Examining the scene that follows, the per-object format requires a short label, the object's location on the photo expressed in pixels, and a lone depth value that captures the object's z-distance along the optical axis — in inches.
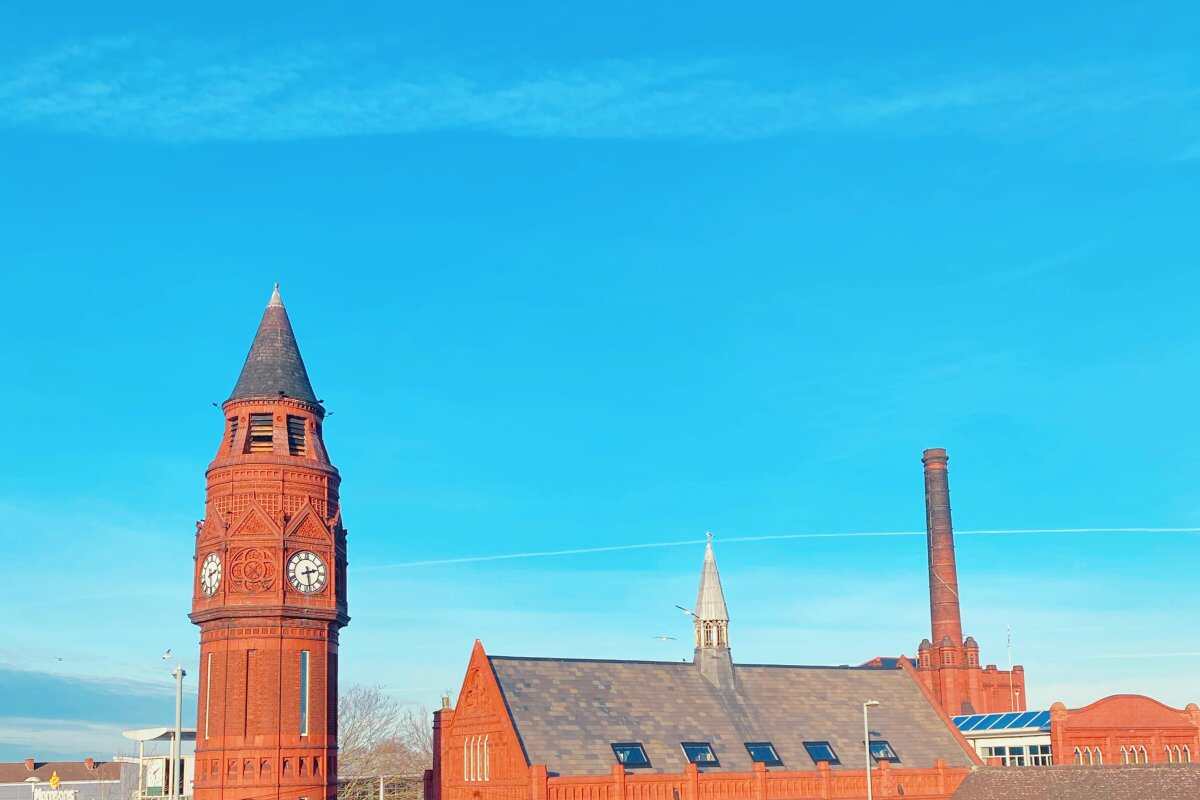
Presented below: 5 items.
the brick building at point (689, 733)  2464.3
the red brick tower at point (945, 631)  3572.8
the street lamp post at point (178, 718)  1963.6
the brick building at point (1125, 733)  2903.5
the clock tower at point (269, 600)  2586.1
